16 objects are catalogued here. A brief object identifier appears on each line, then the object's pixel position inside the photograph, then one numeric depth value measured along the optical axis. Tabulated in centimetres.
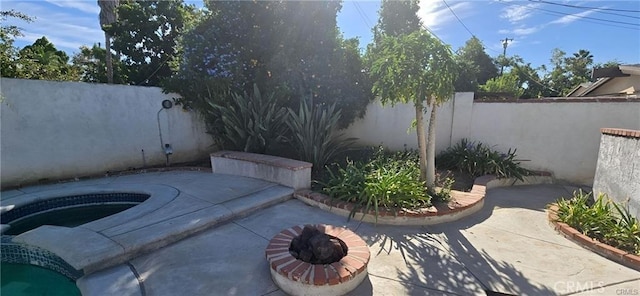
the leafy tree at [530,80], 2736
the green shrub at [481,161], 600
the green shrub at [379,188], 409
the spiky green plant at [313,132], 596
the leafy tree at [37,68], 560
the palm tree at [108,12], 1262
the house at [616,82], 827
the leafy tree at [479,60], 2388
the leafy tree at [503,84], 1918
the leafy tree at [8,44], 448
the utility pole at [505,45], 2896
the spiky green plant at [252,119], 633
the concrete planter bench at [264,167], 494
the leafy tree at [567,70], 2627
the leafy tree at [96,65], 1242
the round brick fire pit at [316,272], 227
